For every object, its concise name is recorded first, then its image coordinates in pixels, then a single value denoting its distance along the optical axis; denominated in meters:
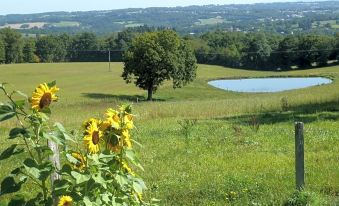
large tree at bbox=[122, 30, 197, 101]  55.94
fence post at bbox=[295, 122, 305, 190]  7.58
